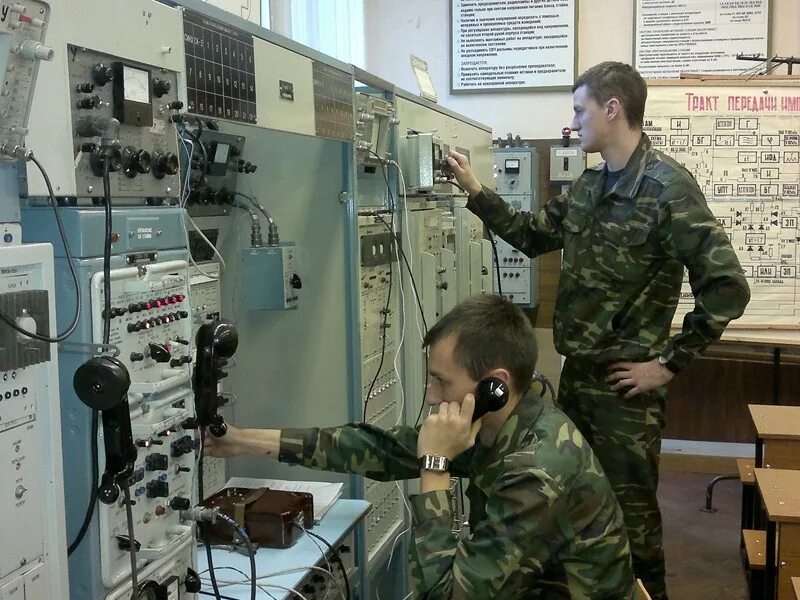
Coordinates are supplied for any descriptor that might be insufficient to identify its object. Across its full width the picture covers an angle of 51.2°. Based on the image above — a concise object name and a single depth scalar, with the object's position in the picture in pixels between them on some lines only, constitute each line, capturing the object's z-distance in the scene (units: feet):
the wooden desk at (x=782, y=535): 7.47
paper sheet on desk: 7.23
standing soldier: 8.12
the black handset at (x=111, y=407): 3.56
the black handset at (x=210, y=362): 4.64
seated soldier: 4.60
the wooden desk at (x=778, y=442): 9.65
